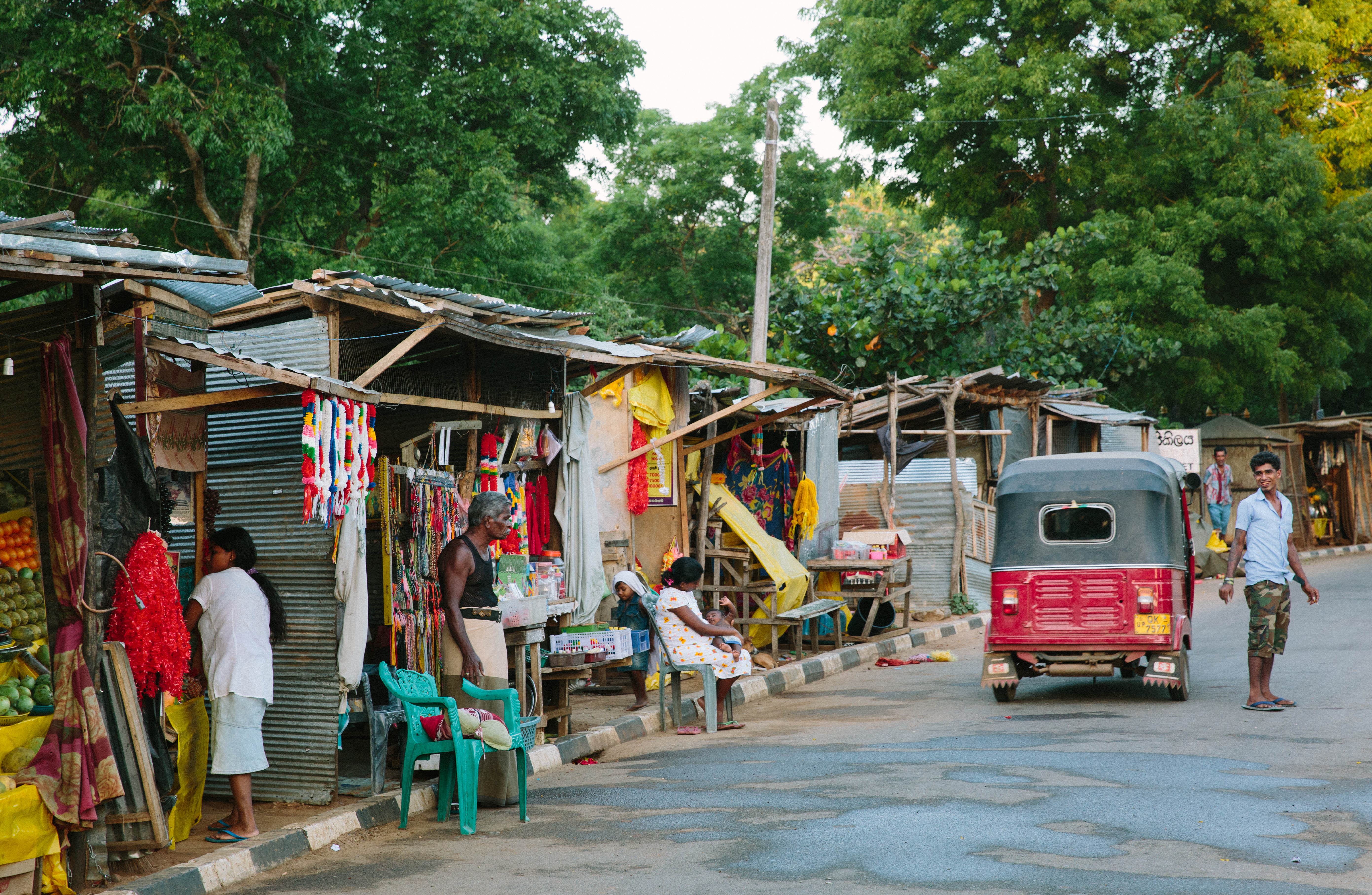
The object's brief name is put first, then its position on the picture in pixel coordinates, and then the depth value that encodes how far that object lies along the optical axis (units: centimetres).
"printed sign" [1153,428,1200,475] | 2631
